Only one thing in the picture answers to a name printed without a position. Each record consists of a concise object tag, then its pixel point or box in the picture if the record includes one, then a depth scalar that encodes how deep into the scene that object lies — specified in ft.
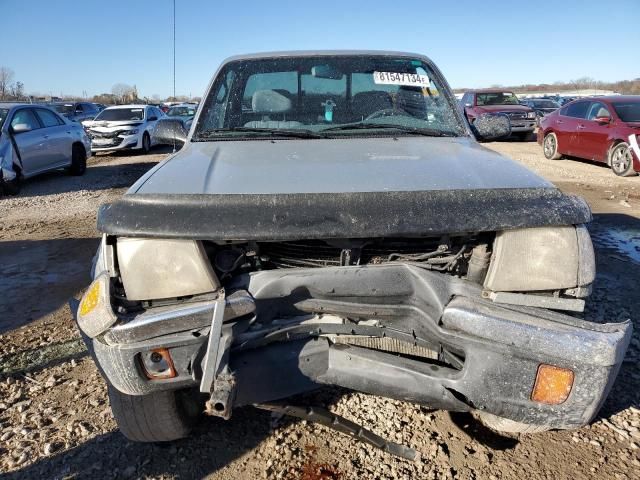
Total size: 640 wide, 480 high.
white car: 46.93
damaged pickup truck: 5.80
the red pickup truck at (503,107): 53.62
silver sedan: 28.50
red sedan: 32.24
